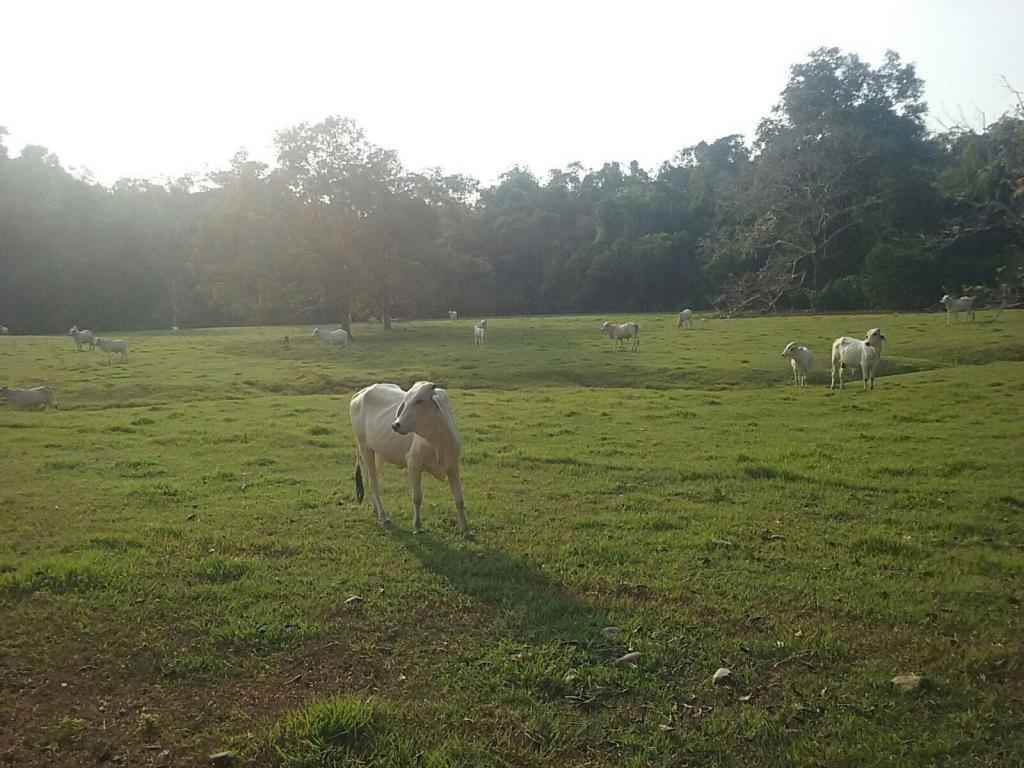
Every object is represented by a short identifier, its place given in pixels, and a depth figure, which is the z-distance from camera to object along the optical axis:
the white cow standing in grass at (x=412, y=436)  8.42
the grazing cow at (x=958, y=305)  35.88
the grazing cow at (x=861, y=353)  21.11
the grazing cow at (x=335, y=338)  38.03
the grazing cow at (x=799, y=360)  22.97
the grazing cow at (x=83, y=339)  36.25
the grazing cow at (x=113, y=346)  31.97
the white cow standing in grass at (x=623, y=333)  33.88
